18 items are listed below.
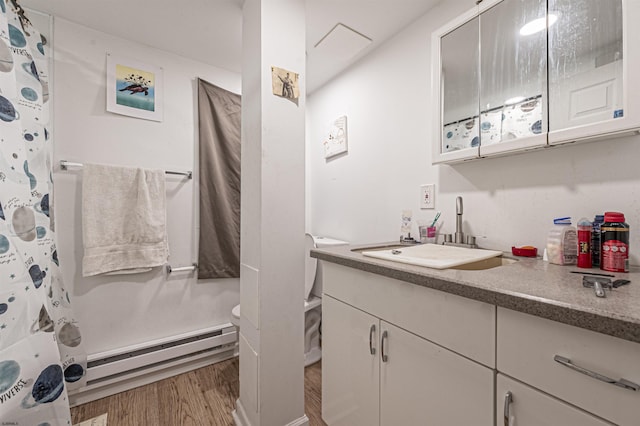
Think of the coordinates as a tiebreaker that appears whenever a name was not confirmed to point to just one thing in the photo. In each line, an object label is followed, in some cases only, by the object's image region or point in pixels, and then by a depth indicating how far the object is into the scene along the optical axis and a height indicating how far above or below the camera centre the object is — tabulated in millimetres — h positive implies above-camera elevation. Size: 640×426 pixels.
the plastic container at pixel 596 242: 817 -97
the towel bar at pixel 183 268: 1840 -418
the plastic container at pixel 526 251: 1004 -157
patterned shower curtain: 811 -156
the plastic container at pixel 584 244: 808 -103
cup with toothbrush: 1361 -113
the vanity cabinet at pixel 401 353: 670 -468
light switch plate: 1419 +90
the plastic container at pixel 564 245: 864 -113
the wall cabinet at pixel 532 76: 808 +531
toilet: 1861 -664
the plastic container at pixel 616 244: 741 -94
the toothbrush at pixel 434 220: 1365 -44
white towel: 1546 -52
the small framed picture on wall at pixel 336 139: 2035 +610
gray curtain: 1952 +235
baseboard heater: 1525 -979
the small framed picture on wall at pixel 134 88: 1680 +848
